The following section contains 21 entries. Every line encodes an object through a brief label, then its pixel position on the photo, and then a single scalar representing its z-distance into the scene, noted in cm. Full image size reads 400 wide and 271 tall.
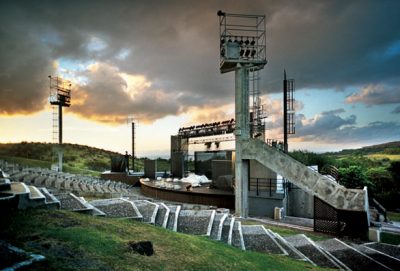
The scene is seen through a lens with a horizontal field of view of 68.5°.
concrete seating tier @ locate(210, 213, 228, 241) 917
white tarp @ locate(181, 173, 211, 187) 2579
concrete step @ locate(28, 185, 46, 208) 685
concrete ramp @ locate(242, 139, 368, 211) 1333
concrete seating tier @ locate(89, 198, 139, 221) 870
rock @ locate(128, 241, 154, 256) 549
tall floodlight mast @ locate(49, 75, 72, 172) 3538
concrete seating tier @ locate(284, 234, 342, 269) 925
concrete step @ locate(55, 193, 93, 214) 789
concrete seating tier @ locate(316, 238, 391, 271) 930
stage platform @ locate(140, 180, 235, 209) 1902
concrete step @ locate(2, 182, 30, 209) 639
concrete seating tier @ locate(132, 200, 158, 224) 905
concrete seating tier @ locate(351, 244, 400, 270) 966
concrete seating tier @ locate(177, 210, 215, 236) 944
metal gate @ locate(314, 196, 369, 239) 1368
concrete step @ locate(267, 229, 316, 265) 915
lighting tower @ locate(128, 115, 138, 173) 4347
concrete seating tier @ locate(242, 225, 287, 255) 954
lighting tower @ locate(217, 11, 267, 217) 1708
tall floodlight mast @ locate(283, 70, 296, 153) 2212
